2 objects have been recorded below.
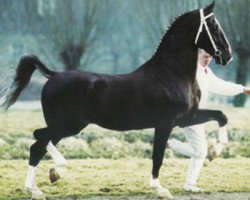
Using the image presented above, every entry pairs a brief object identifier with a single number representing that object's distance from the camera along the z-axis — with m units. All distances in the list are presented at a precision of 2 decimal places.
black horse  11.70
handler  12.44
